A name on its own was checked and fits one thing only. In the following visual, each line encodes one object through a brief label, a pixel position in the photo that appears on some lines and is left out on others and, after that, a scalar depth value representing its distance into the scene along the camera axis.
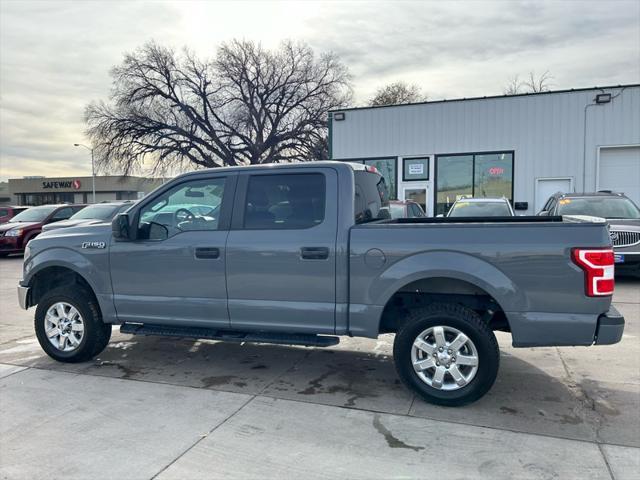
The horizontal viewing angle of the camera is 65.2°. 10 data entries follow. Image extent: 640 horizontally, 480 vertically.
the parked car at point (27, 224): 15.40
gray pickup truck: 3.77
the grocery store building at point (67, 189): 72.75
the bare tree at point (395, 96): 42.31
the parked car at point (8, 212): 19.81
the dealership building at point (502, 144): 16.81
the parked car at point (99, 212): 13.34
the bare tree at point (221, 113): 35.97
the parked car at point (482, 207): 11.36
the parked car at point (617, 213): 9.23
